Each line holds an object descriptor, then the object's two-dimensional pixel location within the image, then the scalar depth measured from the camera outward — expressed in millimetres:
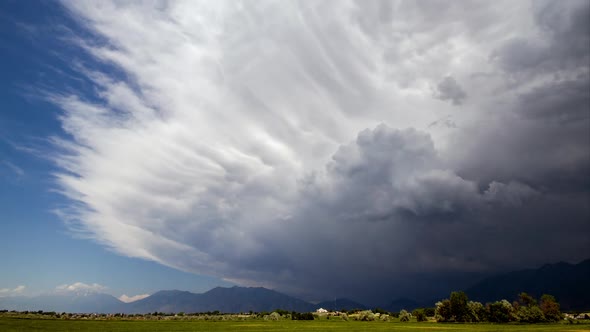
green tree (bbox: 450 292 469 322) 172588
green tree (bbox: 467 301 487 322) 170988
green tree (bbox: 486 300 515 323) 166375
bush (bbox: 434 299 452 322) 175625
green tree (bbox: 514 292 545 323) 164750
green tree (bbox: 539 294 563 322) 171750
